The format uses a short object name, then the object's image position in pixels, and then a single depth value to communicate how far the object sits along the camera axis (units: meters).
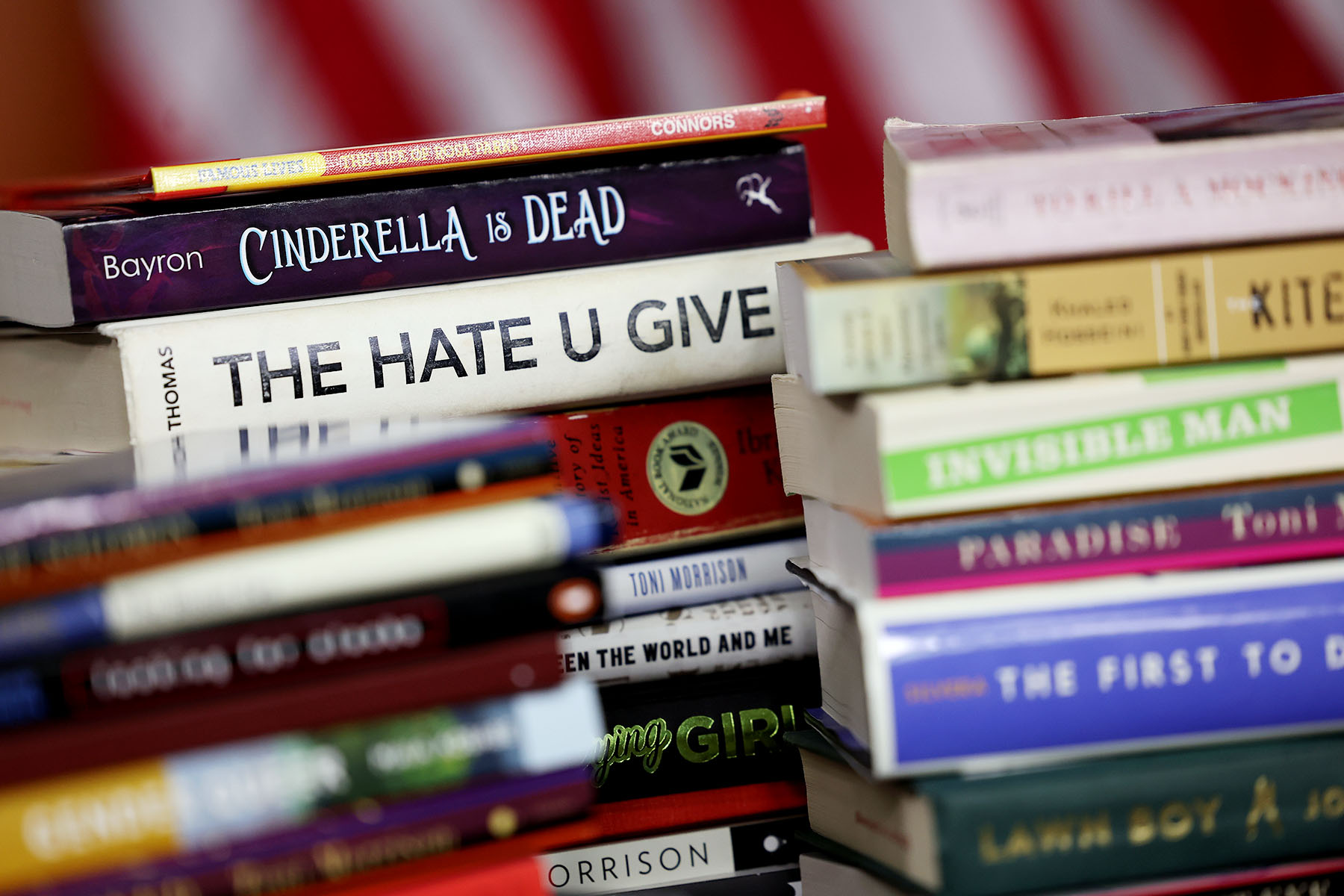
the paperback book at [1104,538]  1.26
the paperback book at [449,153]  1.33
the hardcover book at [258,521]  1.22
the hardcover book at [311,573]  1.21
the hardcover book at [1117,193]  1.26
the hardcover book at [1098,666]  1.25
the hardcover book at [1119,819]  1.25
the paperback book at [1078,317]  1.26
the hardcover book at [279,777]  1.20
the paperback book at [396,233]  1.33
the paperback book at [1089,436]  1.26
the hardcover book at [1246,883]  1.26
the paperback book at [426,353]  1.33
